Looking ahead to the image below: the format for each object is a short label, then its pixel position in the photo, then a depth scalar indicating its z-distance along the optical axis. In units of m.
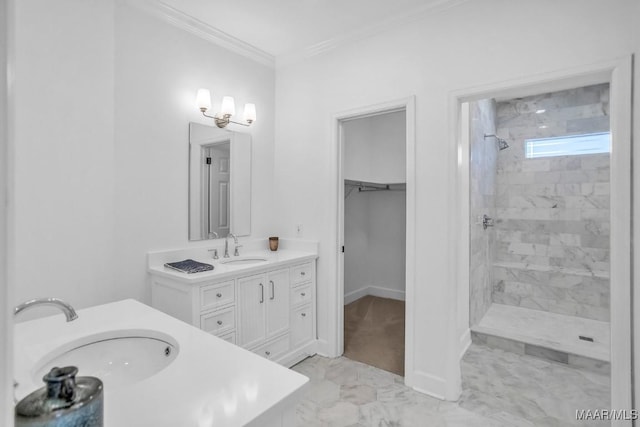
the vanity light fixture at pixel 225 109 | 2.55
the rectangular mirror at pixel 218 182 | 2.62
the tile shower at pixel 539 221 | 3.36
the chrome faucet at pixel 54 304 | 0.77
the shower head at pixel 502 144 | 3.99
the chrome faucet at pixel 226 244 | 2.80
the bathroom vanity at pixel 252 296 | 2.12
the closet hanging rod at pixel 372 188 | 4.30
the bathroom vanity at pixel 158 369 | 0.83
